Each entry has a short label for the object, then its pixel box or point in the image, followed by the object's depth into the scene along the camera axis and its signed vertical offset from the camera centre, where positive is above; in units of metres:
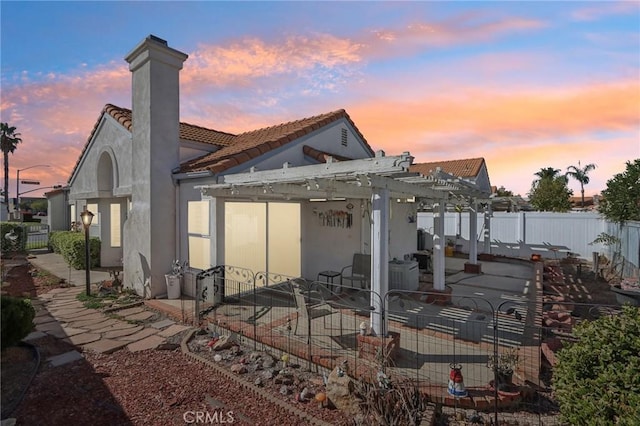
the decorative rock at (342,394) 3.98 -2.44
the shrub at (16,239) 18.95 -1.71
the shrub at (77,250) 13.11 -1.72
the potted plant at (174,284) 9.08 -2.15
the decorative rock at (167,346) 6.09 -2.70
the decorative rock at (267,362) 5.21 -2.60
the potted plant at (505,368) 4.36 -2.36
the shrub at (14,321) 5.14 -1.88
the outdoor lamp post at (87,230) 9.55 -0.59
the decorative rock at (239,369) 5.06 -2.62
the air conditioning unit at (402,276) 9.38 -2.01
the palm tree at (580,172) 44.44 +5.56
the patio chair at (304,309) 6.23 -2.44
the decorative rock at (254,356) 5.44 -2.61
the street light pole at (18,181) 29.12 +2.92
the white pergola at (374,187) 5.29 +0.56
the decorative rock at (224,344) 5.92 -2.60
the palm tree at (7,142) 38.53 +8.82
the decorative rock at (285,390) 4.45 -2.62
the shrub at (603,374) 2.75 -1.59
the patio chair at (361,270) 9.51 -1.87
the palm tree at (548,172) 41.89 +5.31
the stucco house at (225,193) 8.45 +0.47
